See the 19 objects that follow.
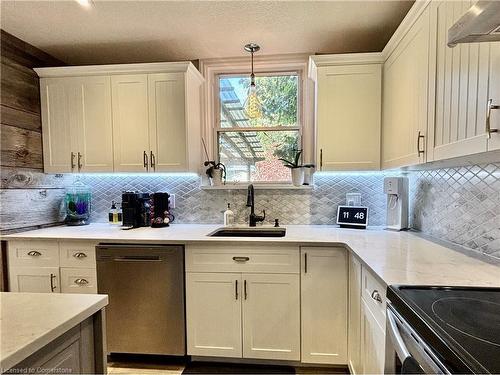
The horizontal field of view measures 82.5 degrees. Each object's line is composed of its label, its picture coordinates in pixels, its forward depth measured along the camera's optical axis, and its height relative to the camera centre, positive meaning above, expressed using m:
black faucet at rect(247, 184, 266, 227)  2.53 -0.30
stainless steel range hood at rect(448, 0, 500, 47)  0.75 +0.43
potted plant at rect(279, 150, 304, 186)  2.47 +0.03
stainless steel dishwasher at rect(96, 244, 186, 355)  2.02 -0.87
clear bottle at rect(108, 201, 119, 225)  2.66 -0.36
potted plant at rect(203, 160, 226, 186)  2.61 +0.04
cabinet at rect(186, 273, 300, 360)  1.98 -0.98
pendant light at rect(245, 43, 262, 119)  2.36 +0.63
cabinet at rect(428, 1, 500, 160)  1.03 +0.34
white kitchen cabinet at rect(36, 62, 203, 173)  2.41 +0.51
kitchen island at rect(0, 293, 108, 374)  0.70 -0.42
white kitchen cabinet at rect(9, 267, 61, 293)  2.16 -0.78
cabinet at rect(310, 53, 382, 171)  2.25 +0.52
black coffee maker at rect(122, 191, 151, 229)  2.50 -0.30
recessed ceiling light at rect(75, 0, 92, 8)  1.82 +1.12
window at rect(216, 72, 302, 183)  2.68 +0.45
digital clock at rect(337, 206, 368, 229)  2.38 -0.35
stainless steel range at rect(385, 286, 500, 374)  0.65 -0.42
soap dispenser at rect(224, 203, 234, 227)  2.58 -0.37
